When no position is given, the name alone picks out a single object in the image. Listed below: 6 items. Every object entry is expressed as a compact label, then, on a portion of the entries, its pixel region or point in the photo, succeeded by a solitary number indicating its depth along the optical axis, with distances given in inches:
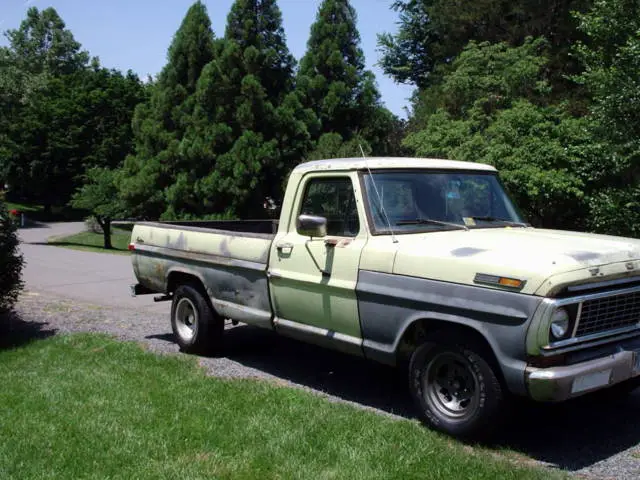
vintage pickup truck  175.2
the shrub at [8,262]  342.3
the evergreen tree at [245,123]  861.2
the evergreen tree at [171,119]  934.4
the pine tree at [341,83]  893.8
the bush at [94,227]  1585.9
